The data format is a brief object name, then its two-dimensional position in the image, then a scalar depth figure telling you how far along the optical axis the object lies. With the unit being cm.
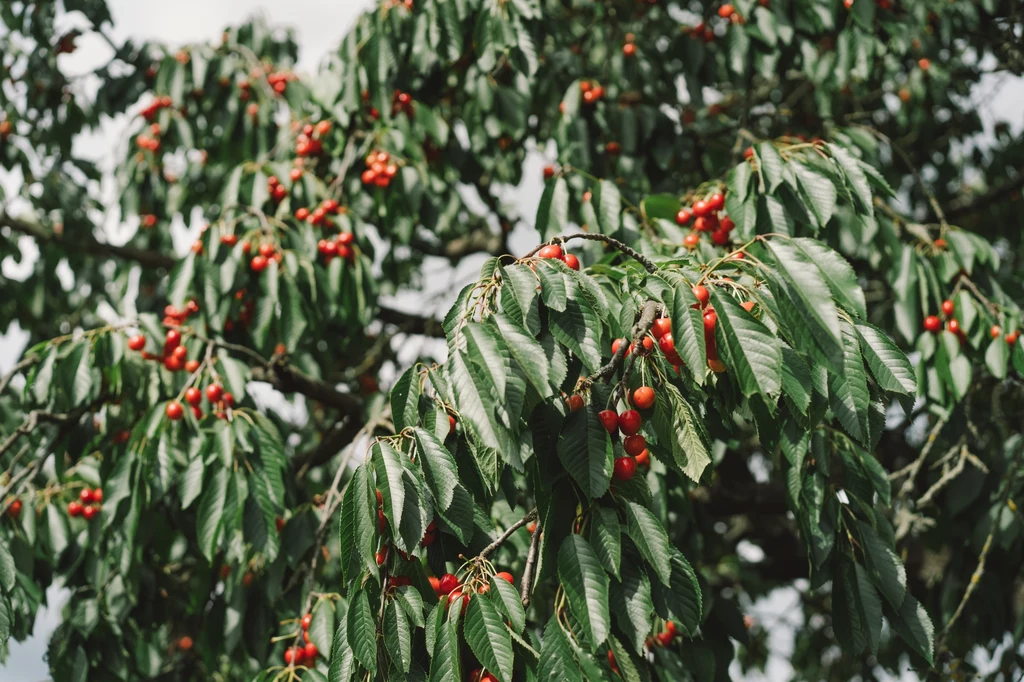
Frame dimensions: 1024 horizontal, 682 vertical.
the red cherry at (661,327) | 161
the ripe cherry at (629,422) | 158
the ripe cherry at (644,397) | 157
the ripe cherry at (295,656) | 202
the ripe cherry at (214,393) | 259
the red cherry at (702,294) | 153
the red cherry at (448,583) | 165
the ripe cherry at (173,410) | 254
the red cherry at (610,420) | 156
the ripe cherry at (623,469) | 159
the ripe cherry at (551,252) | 179
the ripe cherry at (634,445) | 159
